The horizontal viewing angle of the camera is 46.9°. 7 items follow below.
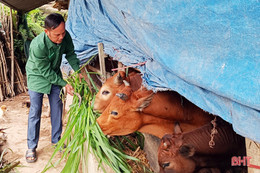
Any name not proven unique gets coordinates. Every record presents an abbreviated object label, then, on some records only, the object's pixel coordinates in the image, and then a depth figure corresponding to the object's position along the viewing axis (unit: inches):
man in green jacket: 156.0
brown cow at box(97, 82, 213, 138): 118.1
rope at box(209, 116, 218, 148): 98.6
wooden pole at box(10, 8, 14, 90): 349.7
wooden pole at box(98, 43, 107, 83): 155.7
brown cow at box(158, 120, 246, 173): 102.3
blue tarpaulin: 56.4
